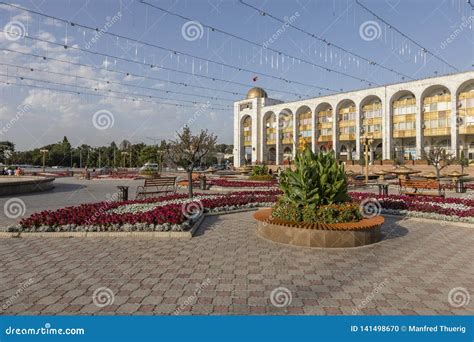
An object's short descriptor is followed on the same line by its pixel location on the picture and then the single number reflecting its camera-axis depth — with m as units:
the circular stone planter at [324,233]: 6.82
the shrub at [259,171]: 28.90
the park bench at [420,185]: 14.42
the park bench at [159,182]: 15.44
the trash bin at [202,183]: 21.12
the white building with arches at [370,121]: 51.72
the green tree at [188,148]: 15.34
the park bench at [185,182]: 23.55
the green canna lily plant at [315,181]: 7.84
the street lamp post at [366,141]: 28.28
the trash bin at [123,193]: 14.11
